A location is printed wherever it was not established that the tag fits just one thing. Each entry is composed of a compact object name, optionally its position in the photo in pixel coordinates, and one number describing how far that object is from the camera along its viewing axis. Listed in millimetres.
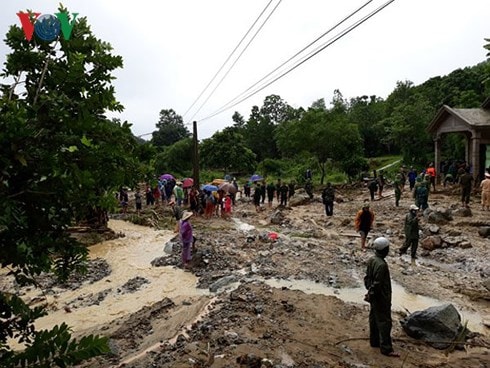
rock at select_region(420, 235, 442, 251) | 11477
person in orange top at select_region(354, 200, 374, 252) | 11312
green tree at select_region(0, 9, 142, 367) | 2066
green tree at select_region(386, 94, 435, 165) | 30859
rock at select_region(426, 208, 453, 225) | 13992
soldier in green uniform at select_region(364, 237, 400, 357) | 5262
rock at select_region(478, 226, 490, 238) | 12312
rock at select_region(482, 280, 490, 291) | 8406
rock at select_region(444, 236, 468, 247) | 11551
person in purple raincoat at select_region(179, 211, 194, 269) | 10371
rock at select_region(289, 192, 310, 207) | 22255
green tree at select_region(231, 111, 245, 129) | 72325
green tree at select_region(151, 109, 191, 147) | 68438
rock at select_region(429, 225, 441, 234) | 12743
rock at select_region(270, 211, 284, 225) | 17156
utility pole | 22547
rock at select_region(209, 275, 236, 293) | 8836
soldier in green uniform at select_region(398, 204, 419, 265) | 10148
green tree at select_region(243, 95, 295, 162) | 54656
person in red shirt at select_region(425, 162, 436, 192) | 20359
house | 18234
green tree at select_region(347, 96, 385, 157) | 44375
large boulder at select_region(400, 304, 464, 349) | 5762
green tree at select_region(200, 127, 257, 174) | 39188
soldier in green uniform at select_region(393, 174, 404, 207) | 17375
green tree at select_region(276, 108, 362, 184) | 27703
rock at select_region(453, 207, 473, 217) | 14492
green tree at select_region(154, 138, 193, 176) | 43078
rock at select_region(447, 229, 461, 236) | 12570
